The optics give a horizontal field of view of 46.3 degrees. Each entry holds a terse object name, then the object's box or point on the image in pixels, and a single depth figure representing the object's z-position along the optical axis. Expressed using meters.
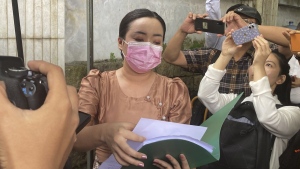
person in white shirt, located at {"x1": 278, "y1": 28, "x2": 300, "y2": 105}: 2.49
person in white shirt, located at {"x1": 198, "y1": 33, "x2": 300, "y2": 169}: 1.89
